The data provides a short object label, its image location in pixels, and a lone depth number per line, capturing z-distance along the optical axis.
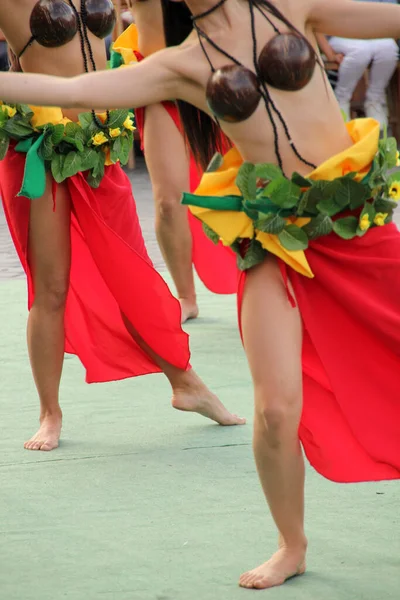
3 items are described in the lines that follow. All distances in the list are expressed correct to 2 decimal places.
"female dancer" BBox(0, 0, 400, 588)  5.40
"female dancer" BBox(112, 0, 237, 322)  9.62
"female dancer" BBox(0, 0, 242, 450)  7.56
